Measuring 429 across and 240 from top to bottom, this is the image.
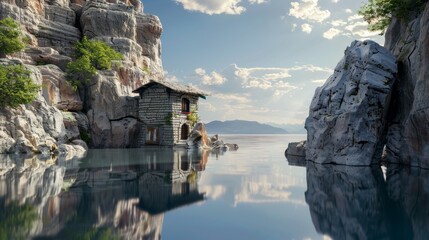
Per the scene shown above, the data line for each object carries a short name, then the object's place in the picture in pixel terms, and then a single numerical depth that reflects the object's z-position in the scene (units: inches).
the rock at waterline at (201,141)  1483.8
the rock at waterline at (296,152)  999.6
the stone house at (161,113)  1519.4
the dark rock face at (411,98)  652.1
